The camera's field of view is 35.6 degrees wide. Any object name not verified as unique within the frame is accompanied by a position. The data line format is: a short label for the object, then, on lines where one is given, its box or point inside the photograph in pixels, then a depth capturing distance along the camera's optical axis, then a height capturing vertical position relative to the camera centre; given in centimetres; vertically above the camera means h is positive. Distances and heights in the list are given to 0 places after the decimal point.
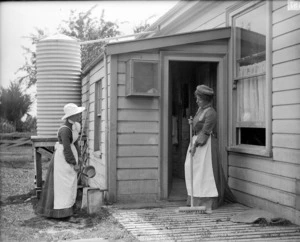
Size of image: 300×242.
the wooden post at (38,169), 918 -81
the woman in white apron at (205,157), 669 -40
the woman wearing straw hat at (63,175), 667 -67
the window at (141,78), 715 +80
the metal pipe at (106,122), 737 +11
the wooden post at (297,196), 560 -80
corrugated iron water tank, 956 +106
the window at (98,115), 886 +26
